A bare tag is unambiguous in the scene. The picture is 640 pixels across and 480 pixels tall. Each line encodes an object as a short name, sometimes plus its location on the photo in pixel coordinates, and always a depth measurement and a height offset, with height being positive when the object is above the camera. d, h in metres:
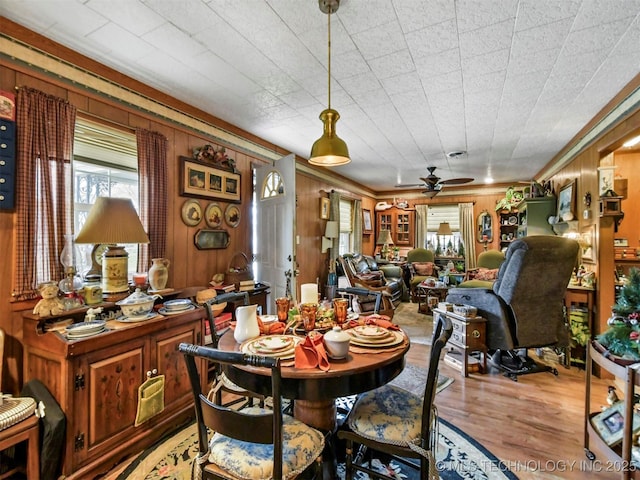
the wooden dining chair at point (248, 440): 1.11 -0.88
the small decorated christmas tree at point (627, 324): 1.59 -0.47
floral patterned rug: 1.76 -1.38
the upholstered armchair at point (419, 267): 6.39 -0.65
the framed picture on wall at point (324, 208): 5.67 +0.55
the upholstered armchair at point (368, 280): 4.79 -0.77
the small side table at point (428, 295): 5.47 -1.08
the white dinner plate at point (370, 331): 1.60 -0.52
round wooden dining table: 1.30 -0.62
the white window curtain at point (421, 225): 7.97 +0.32
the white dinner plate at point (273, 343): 1.47 -0.53
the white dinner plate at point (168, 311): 2.27 -0.57
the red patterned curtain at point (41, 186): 1.83 +0.31
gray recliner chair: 2.77 -0.59
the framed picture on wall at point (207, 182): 2.96 +0.58
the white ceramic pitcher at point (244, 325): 1.62 -0.47
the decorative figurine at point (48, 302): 1.76 -0.39
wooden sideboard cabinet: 1.66 -0.86
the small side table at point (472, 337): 3.07 -1.01
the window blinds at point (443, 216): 7.80 +0.55
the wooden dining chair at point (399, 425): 1.41 -0.92
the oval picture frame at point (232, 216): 3.50 +0.25
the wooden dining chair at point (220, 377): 1.82 -0.86
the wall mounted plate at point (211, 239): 3.11 -0.03
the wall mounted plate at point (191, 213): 2.98 +0.24
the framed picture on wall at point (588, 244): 3.35 -0.07
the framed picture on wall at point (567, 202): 4.00 +0.49
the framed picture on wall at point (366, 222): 7.70 +0.39
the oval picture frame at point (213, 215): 3.23 +0.24
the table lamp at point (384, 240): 8.00 -0.08
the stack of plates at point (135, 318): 2.00 -0.55
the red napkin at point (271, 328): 1.77 -0.54
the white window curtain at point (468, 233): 7.44 +0.11
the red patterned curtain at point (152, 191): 2.57 +0.39
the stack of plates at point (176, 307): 2.29 -0.54
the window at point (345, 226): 6.86 +0.25
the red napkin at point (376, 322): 1.82 -0.52
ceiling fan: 4.93 +0.92
